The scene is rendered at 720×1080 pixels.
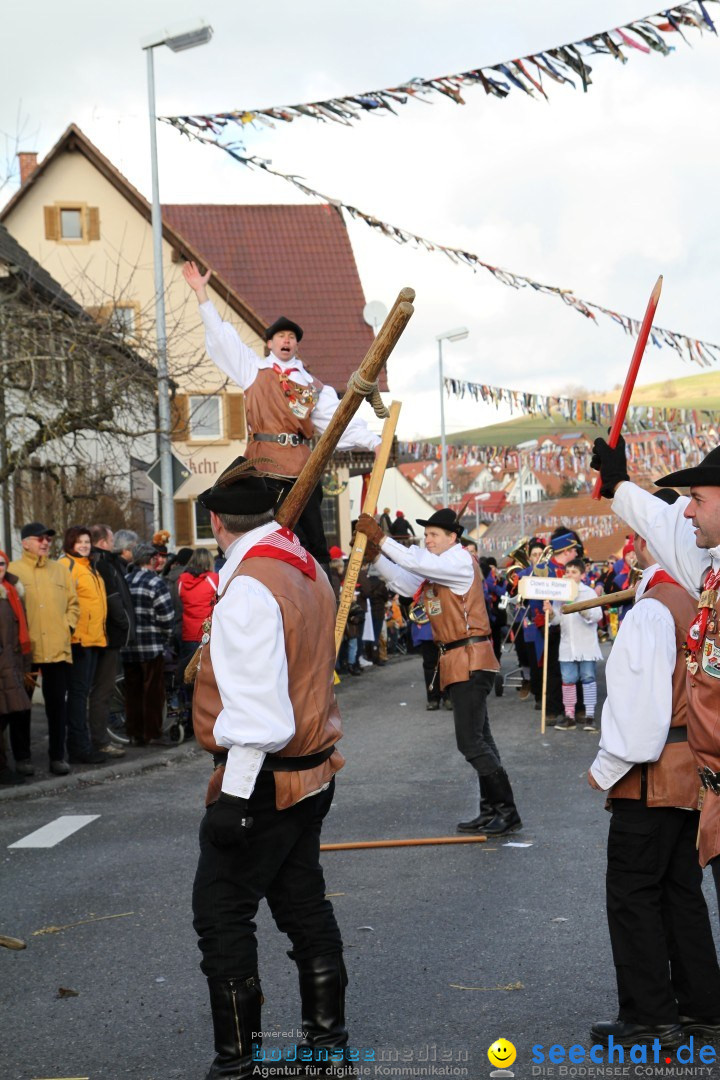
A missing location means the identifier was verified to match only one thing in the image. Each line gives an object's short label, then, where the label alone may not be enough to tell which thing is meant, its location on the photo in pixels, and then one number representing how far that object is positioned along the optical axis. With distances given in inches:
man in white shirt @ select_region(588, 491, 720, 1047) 197.5
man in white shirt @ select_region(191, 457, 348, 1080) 174.4
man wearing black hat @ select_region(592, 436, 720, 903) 169.8
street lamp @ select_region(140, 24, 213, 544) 711.1
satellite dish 898.1
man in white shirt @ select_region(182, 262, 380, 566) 307.9
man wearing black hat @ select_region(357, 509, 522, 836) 347.6
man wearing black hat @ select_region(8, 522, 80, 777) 467.5
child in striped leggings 598.2
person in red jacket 556.4
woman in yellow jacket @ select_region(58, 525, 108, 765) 489.4
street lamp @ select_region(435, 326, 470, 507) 1583.4
